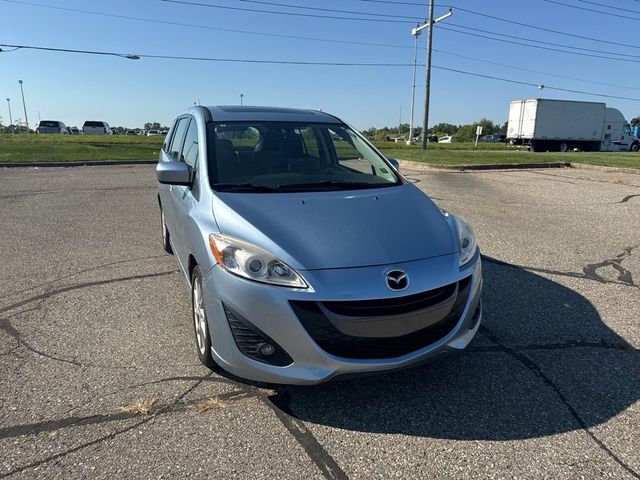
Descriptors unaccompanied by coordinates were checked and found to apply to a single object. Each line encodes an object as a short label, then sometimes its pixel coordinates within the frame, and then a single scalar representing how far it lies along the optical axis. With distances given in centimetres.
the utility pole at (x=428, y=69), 2853
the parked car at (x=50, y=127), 5119
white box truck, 3831
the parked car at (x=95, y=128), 5228
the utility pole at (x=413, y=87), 3430
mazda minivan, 261
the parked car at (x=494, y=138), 7518
